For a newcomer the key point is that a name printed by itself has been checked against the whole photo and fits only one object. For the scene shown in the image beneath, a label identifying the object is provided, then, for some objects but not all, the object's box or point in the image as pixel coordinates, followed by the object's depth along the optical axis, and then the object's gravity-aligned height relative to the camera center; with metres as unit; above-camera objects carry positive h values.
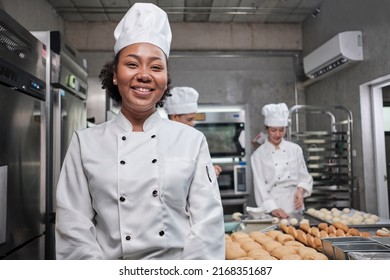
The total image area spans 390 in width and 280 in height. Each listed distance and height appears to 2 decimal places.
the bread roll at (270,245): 1.01 -0.26
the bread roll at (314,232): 1.15 -0.25
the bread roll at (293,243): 1.05 -0.26
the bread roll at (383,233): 1.15 -0.26
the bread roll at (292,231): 1.19 -0.26
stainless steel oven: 3.01 +0.09
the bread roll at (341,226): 1.22 -0.25
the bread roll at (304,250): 0.94 -0.25
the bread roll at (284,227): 1.27 -0.25
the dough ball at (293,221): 1.39 -0.25
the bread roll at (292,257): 0.90 -0.26
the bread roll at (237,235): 1.15 -0.25
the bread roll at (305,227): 1.27 -0.25
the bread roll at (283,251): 0.95 -0.26
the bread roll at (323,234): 1.13 -0.25
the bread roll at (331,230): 1.19 -0.25
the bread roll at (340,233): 1.15 -0.25
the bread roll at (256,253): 0.95 -0.26
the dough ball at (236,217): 1.52 -0.25
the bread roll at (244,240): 1.09 -0.25
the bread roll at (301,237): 1.12 -0.26
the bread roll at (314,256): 0.90 -0.26
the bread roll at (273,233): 1.16 -0.25
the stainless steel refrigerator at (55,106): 1.58 +0.26
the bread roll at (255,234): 1.16 -0.25
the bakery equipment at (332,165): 2.49 -0.06
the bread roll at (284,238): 1.11 -0.26
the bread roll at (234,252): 0.96 -0.26
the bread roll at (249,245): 1.02 -0.26
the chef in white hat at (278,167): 2.04 -0.05
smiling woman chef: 0.74 -0.06
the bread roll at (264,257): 0.89 -0.25
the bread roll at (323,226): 1.25 -0.25
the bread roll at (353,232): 1.16 -0.25
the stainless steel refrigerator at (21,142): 1.18 +0.08
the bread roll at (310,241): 1.06 -0.26
